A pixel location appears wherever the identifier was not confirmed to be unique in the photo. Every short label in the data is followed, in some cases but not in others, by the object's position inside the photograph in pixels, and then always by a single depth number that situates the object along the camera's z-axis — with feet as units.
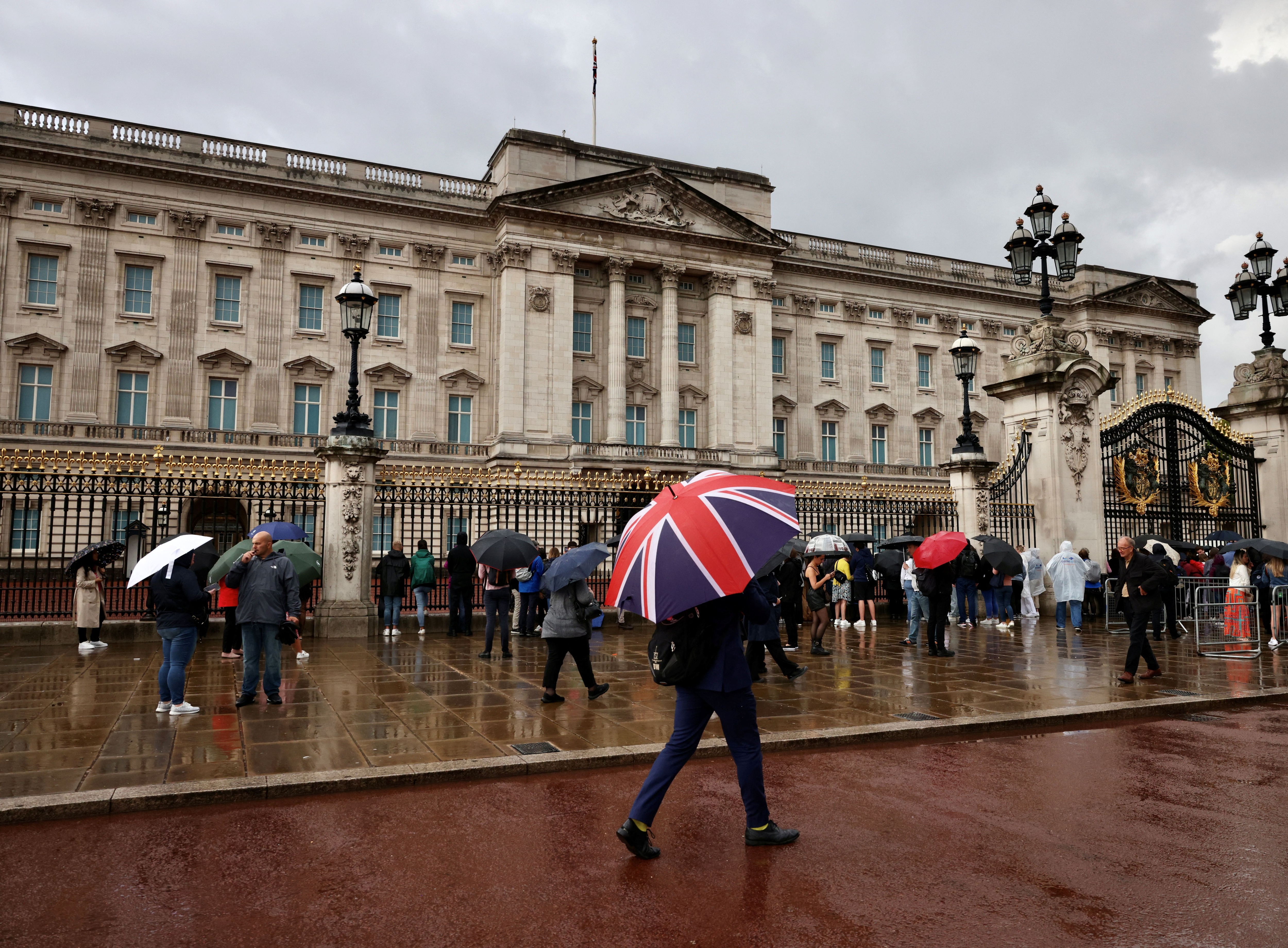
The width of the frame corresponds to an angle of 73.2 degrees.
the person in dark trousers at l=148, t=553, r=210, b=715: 26.99
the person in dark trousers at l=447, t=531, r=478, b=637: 50.03
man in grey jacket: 28.66
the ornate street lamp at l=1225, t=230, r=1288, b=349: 57.31
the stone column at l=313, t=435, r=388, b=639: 49.85
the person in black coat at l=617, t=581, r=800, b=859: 15.46
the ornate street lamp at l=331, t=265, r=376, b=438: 49.78
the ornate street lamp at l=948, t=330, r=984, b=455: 58.03
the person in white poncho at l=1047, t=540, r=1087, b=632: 50.83
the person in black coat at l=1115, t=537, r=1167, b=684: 33.14
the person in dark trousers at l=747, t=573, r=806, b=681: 32.14
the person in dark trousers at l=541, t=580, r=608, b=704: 29.32
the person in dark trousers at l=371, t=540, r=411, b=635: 49.83
